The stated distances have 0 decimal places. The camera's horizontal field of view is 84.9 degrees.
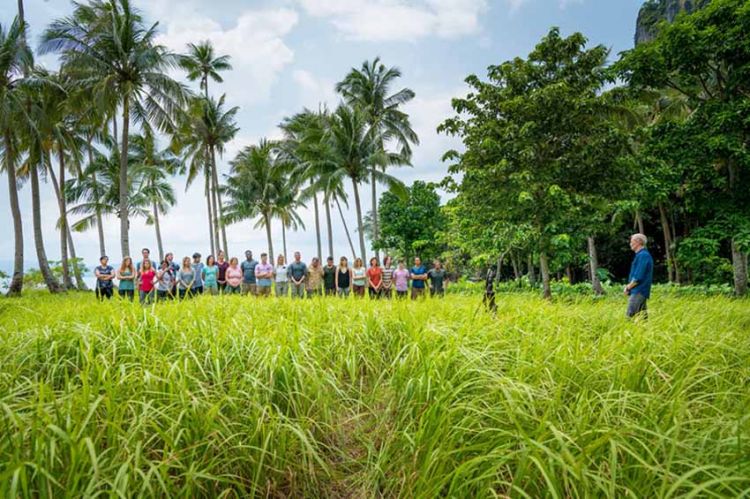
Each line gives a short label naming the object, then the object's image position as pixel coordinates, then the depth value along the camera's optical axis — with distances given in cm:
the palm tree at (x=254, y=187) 3061
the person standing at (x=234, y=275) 1036
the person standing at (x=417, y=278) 1048
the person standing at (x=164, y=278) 822
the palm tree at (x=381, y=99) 2623
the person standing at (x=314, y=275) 1092
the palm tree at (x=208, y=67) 2795
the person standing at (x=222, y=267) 1102
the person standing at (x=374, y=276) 1030
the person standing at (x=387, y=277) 1050
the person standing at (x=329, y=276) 1078
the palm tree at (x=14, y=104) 1507
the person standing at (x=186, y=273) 939
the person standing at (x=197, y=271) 1003
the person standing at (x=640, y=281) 570
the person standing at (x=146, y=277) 846
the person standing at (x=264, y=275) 1084
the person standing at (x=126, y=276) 863
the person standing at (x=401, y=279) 1041
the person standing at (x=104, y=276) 943
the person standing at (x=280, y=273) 1154
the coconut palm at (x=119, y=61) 1653
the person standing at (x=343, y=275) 1066
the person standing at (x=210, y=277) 1005
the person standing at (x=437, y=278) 1098
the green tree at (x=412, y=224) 2939
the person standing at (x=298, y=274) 1079
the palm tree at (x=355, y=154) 2309
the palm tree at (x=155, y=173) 2761
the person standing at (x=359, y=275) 1081
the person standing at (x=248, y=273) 1093
